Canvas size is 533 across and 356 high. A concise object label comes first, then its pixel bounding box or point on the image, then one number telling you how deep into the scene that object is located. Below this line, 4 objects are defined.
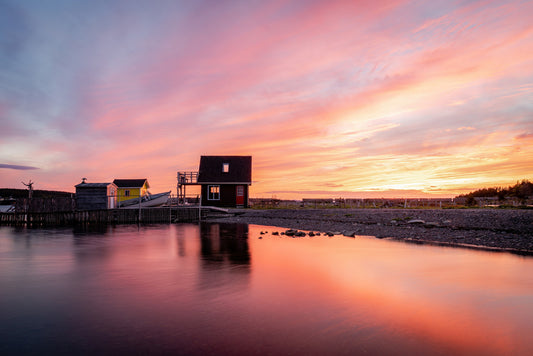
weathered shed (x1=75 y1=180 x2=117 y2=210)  35.16
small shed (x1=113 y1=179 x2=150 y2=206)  54.21
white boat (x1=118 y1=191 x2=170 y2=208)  43.09
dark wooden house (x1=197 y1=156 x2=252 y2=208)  43.94
